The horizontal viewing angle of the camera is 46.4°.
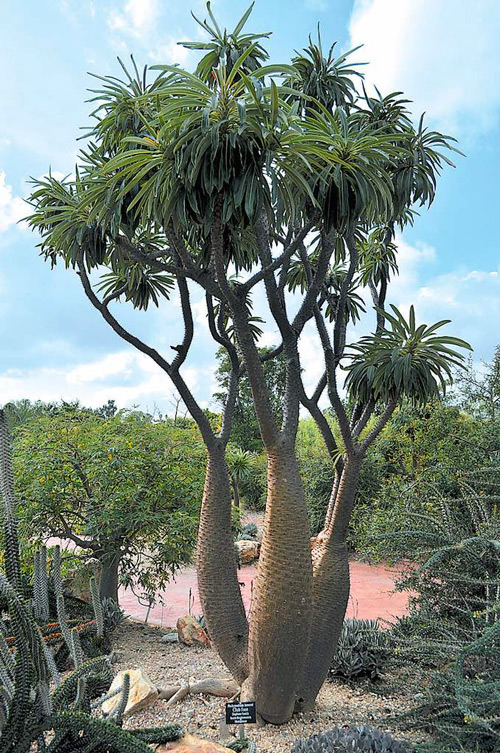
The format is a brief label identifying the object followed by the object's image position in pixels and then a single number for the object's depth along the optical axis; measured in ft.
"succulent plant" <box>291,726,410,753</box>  9.89
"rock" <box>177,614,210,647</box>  20.24
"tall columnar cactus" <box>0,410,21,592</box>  8.14
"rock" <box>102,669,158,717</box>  13.47
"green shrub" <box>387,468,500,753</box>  11.32
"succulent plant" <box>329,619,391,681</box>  16.92
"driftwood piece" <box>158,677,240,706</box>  14.58
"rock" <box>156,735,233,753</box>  10.11
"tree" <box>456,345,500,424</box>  29.45
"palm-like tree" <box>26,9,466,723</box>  11.16
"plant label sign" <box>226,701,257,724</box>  11.29
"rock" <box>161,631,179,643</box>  20.81
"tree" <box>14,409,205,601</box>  20.25
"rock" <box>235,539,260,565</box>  38.91
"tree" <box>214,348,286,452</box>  60.44
